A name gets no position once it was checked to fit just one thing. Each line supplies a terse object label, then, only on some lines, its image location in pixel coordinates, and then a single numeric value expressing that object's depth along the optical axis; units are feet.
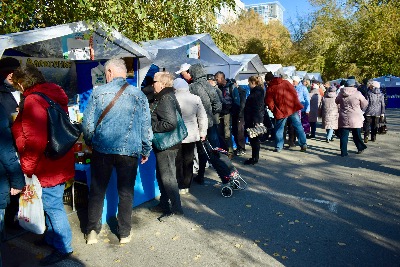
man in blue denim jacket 11.86
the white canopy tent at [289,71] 67.18
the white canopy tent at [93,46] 16.03
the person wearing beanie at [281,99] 27.48
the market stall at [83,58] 14.93
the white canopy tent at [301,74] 81.14
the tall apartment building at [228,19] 167.06
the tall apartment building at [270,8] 574.11
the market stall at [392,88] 71.00
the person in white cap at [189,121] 16.81
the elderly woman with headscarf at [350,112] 26.27
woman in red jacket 10.45
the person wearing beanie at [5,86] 14.99
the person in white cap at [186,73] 22.24
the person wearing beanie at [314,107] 35.75
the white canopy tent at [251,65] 42.88
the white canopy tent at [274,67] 54.66
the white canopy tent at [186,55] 25.37
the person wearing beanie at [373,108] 32.50
